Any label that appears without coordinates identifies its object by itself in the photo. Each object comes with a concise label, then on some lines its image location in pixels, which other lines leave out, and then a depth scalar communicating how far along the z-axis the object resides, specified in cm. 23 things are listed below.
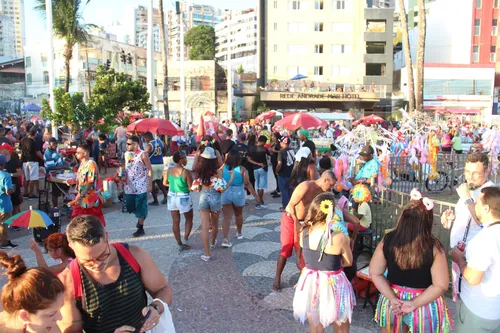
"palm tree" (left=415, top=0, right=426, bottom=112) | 1706
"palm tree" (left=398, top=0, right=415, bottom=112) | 1828
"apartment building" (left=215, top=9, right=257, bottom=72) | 10688
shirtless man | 488
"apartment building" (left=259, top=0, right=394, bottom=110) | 4456
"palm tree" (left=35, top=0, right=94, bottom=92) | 2111
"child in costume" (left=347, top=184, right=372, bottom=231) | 509
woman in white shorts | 646
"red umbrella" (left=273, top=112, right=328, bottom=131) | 1402
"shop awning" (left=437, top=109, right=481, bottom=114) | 4356
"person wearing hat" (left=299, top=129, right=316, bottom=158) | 938
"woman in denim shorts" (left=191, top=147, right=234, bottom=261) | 620
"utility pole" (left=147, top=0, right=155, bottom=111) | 1808
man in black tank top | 241
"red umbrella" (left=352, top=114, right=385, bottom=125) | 2219
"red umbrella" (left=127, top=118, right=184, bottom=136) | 1189
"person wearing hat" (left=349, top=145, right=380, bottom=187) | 692
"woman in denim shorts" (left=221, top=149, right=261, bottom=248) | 663
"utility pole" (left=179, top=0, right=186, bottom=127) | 2464
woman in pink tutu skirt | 348
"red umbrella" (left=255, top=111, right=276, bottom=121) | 2341
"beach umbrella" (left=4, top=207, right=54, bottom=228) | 432
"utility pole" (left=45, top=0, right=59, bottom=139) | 1314
